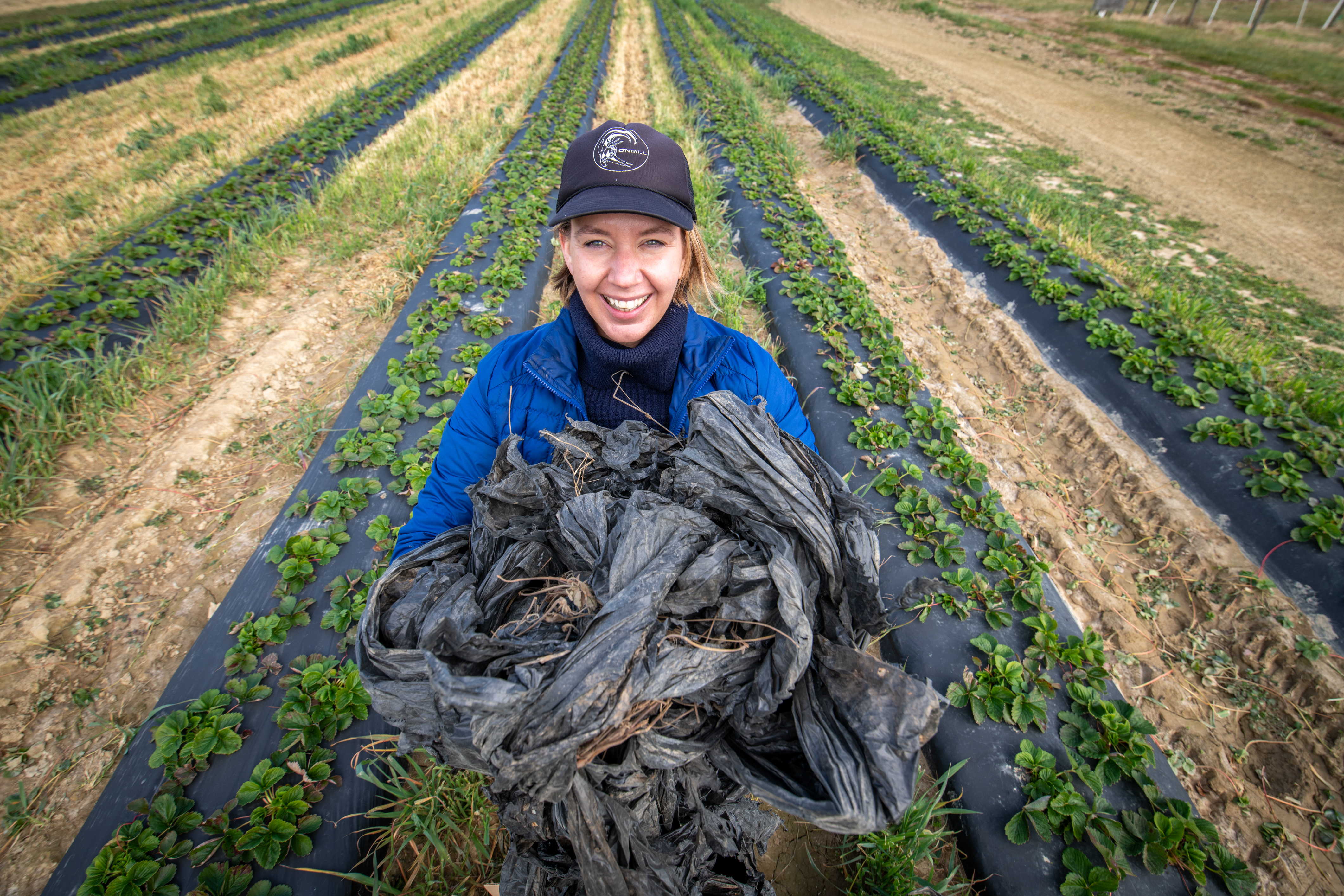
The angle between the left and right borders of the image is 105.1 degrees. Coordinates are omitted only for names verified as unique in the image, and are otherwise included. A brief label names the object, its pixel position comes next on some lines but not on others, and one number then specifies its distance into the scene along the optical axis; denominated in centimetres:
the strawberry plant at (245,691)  198
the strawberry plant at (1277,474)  290
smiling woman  150
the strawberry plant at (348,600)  218
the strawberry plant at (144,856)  153
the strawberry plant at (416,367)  333
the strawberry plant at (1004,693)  201
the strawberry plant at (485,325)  366
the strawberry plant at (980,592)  232
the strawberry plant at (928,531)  251
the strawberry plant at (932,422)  312
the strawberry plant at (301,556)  234
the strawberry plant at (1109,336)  391
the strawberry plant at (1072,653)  214
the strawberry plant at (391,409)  303
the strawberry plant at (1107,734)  187
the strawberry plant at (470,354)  342
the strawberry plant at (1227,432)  319
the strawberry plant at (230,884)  153
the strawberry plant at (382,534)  249
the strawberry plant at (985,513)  268
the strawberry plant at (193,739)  180
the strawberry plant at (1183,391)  345
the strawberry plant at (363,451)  284
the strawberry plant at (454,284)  404
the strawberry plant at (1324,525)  269
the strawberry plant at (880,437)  304
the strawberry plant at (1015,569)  236
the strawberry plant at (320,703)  187
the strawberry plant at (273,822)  161
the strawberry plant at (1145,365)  370
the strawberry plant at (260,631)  209
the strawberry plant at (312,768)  177
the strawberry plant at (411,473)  268
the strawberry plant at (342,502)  259
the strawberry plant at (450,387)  322
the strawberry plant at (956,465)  288
